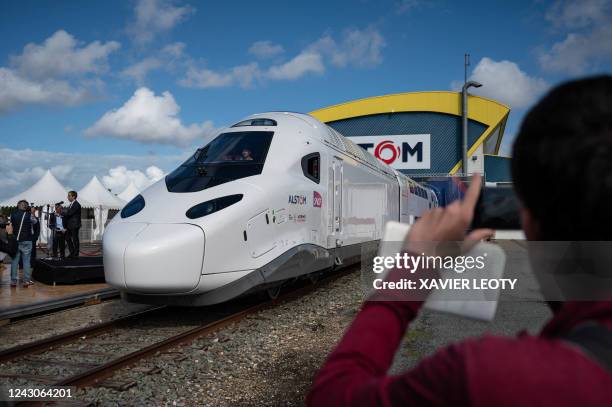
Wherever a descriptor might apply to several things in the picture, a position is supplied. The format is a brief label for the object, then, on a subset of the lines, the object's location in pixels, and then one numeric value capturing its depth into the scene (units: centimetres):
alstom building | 2598
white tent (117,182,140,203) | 2774
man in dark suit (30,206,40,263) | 1059
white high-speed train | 550
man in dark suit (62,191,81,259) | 1277
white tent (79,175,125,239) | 2330
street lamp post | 2322
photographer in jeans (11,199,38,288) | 1007
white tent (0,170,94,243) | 2184
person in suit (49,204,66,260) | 1388
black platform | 1015
